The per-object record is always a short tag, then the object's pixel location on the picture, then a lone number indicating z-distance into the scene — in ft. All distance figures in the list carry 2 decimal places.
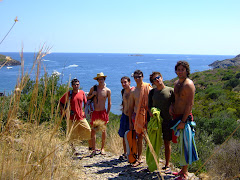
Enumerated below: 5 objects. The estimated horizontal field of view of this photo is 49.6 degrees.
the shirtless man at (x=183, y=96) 13.94
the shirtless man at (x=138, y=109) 16.72
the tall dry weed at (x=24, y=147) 7.07
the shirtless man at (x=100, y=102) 20.81
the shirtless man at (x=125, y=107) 18.53
